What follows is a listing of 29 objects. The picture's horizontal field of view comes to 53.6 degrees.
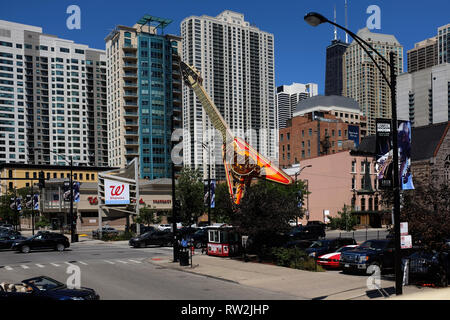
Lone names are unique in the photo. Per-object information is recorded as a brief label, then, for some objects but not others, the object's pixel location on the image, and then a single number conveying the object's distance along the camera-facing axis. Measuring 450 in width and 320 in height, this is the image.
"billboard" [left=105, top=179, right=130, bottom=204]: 48.50
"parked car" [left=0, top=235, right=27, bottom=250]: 35.62
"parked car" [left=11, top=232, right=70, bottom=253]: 33.31
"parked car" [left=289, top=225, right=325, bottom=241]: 38.59
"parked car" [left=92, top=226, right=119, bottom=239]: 47.75
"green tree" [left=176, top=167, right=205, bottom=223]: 52.38
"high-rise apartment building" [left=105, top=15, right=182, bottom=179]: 115.31
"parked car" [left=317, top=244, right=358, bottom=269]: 22.47
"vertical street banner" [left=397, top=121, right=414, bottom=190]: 18.59
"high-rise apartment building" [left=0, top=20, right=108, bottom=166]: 156.50
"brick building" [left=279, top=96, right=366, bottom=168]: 114.31
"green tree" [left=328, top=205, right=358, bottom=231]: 56.88
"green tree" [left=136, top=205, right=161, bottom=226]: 57.44
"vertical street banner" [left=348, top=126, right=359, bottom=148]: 120.25
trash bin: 24.34
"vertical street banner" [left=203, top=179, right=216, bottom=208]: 45.31
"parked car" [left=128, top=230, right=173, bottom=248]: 36.97
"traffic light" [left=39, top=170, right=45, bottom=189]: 39.33
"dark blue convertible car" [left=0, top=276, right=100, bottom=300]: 11.99
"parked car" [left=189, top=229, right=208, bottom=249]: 35.10
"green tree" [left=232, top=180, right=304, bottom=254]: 24.89
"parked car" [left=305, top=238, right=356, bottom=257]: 24.48
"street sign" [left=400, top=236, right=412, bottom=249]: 14.73
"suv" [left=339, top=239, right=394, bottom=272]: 20.14
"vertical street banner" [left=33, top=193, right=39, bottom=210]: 55.67
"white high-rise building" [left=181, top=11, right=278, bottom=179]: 163.62
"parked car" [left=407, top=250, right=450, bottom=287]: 16.55
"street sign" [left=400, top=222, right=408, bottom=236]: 14.76
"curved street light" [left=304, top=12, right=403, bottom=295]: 14.17
